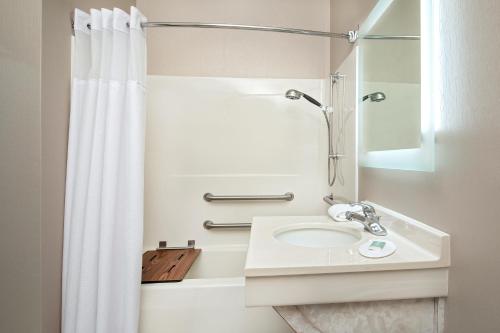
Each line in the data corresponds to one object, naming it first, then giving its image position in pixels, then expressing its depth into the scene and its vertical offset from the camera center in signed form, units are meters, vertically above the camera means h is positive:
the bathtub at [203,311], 0.92 -0.65
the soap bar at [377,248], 0.61 -0.25
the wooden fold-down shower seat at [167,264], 1.03 -0.58
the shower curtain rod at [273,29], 1.11 +0.76
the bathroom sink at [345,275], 0.55 -0.30
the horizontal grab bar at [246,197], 1.56 -0.23
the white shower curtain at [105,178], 0.90 -0.06
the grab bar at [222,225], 1.55 -0.44
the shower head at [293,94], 1.26 +0.45
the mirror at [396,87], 0.65 +0.31
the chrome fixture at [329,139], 1.39 +0.20
